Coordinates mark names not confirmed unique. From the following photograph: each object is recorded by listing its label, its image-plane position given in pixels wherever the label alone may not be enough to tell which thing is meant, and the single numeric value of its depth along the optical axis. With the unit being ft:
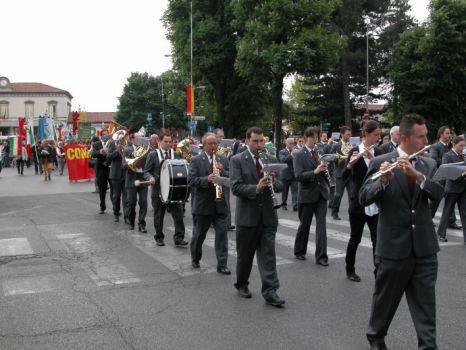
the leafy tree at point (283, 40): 113.29
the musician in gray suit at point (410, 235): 14.32
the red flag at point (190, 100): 123.44
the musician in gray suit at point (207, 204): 26.21
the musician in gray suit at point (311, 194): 27.17
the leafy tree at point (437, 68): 117.70
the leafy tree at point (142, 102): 274.57
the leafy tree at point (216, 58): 135.13
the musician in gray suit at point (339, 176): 42.57
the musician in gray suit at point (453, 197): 33.55
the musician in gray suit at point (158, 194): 33.09
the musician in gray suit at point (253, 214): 21.24
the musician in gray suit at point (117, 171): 42.97
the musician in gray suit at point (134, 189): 38.27
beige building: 393.09
